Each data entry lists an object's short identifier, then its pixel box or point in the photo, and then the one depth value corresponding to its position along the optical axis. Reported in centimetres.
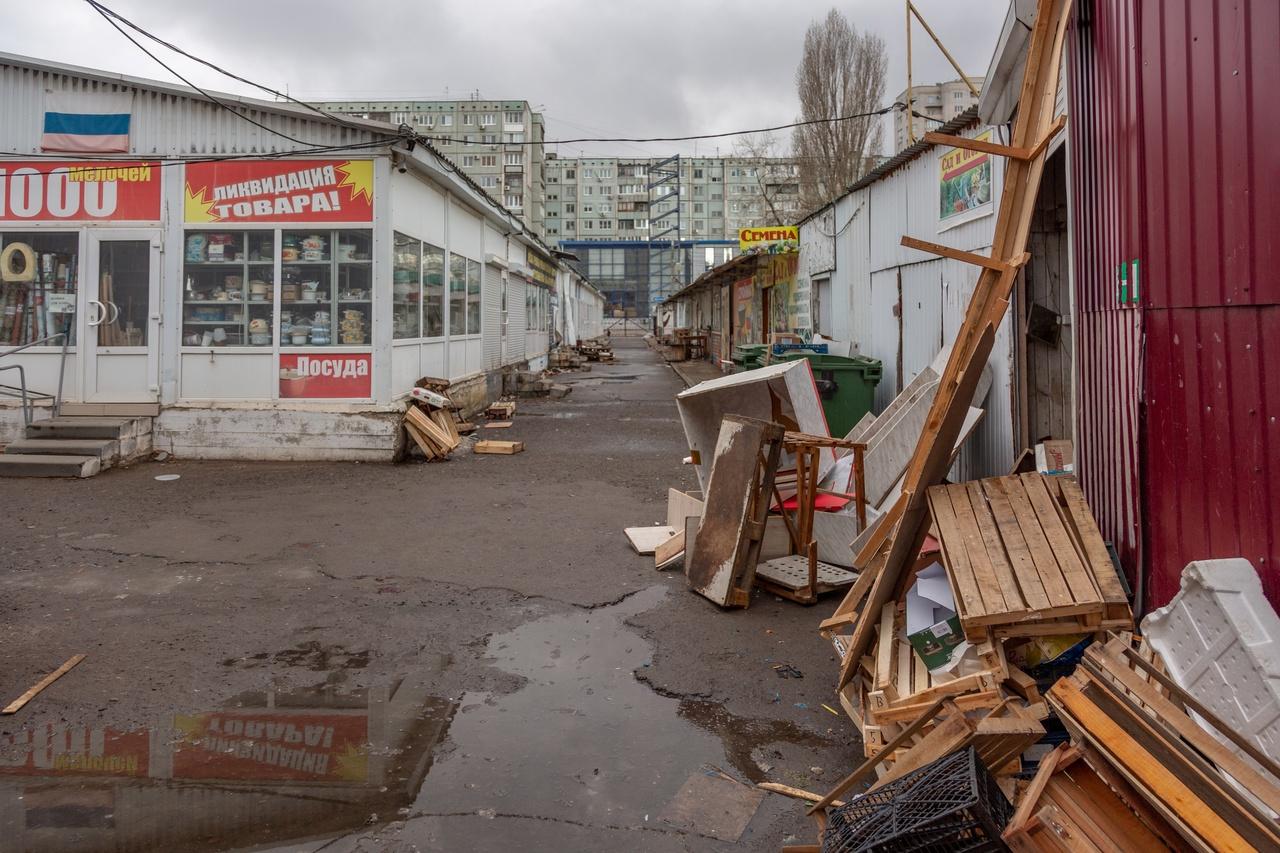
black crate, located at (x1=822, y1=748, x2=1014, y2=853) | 256
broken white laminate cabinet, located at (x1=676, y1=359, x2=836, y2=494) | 715
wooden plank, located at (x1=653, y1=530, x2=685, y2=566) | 700
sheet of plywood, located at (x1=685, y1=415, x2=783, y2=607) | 609
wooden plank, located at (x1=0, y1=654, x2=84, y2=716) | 438
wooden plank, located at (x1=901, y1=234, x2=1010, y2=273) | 445
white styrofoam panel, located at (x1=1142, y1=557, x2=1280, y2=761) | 274
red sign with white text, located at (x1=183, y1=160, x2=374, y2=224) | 1193
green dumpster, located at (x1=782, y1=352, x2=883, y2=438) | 1156
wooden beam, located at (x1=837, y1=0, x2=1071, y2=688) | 447
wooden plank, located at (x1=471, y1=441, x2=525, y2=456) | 1264
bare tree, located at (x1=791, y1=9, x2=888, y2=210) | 3788
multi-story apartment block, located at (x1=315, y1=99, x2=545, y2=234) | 8194
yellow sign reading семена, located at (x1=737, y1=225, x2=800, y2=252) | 1823
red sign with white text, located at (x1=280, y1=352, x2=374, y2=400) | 1202
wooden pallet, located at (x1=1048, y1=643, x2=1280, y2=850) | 235
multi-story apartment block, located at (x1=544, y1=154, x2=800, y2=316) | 9900
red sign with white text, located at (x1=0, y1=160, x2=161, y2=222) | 1199
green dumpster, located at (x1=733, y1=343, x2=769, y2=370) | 1460
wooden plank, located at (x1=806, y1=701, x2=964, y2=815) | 344
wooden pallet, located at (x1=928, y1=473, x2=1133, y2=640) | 369
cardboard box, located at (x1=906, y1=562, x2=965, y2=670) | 406
